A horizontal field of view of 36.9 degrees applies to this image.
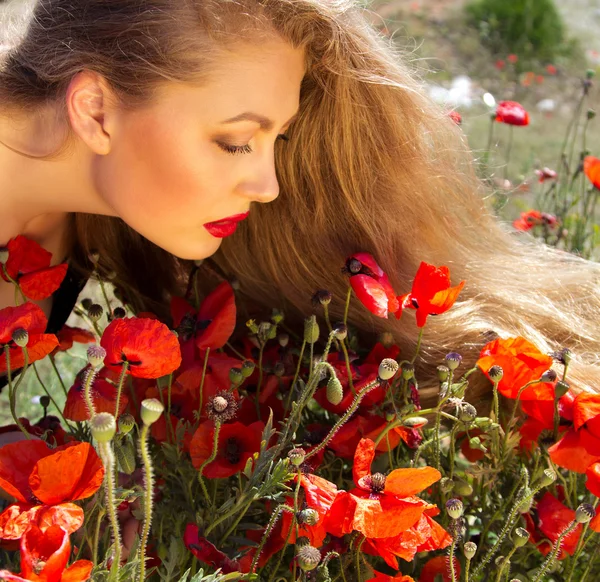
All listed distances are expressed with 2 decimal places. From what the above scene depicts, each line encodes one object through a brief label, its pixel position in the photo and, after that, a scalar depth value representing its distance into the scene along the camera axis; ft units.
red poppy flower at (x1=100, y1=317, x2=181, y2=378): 3.75
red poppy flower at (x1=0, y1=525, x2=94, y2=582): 2.94
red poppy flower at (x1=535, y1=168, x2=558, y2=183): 7.36
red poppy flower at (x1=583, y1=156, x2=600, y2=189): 6.66
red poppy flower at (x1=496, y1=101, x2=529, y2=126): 7.09
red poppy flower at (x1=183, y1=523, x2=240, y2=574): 3.72
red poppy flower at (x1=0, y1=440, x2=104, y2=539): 3.20
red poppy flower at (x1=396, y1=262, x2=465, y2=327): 4.31
